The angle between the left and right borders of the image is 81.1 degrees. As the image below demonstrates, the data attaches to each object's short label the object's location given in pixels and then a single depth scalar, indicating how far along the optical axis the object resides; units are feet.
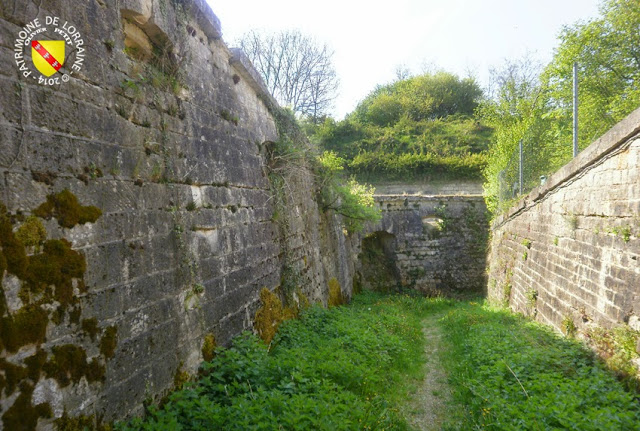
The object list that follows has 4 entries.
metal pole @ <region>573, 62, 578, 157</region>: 20.01
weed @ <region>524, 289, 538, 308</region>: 24.12
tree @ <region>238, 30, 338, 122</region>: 89.10
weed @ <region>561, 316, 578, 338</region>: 17.75
